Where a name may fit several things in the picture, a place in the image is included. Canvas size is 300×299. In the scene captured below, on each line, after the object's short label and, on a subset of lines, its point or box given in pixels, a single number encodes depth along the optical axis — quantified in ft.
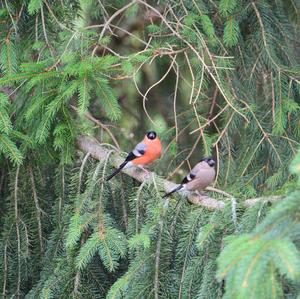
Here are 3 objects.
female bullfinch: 27.42
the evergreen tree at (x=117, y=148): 23.84
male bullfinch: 29.15
